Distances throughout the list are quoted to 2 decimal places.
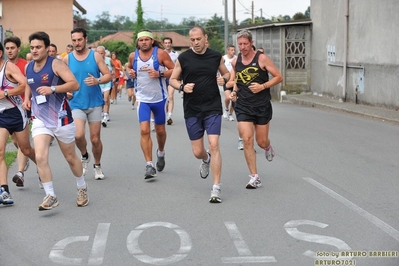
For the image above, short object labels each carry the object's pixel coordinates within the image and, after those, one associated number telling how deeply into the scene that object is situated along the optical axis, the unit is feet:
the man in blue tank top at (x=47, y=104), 25.58
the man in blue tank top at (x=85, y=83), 31.17
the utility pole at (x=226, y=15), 154.97
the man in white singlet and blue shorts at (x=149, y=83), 32.48
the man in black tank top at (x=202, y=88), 28.02
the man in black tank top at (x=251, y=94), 30.07
